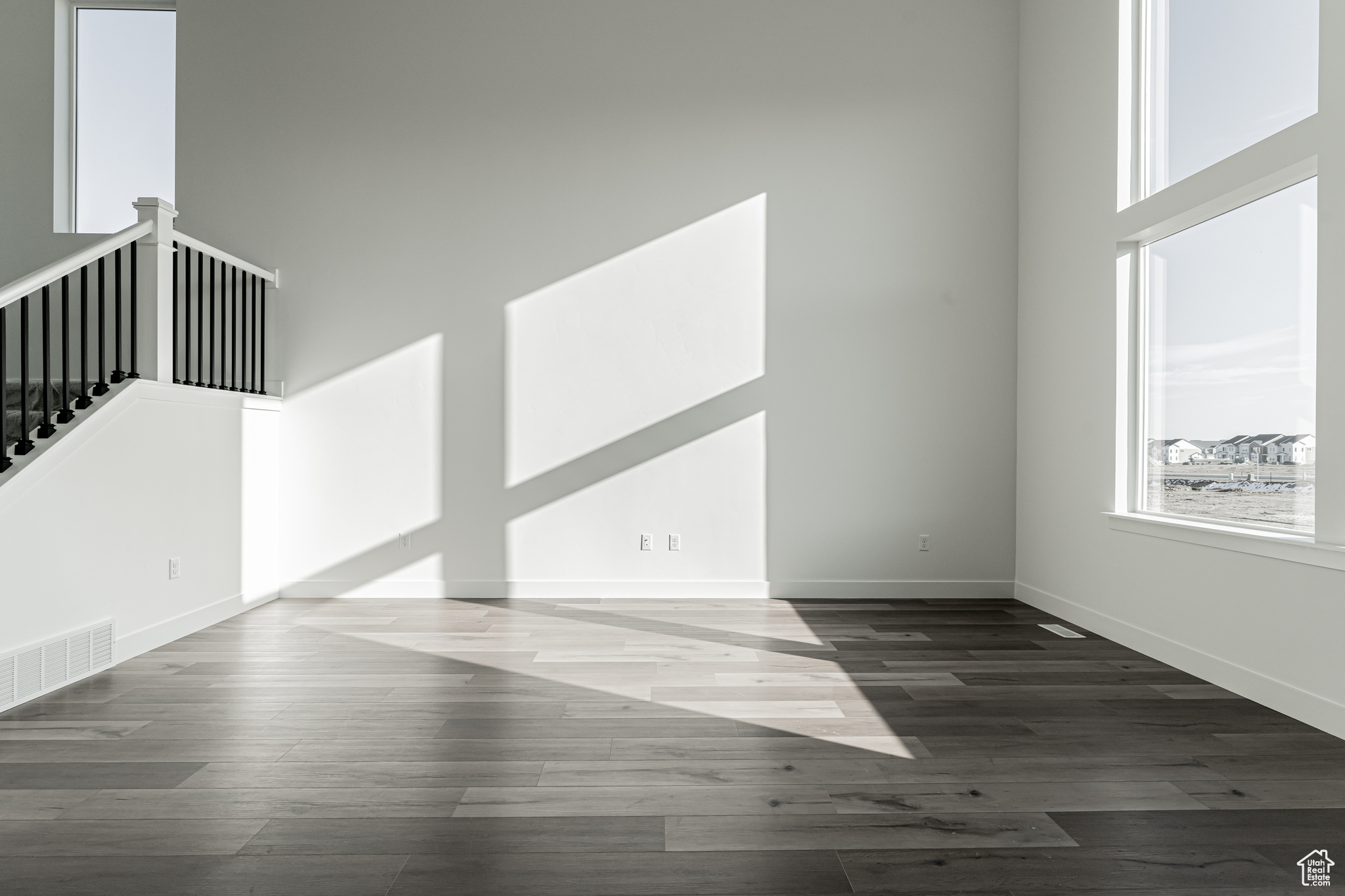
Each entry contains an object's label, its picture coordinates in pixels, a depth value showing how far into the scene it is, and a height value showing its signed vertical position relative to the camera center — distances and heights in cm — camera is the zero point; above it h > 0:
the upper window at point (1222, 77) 281 +151
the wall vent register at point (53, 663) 271 -83
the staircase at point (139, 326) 296 +60
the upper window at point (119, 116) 500 +209
